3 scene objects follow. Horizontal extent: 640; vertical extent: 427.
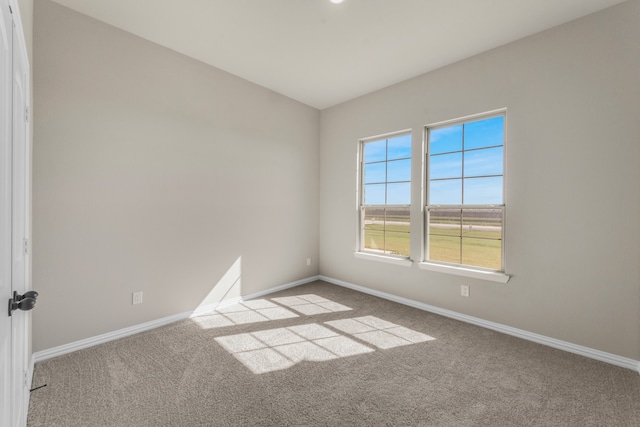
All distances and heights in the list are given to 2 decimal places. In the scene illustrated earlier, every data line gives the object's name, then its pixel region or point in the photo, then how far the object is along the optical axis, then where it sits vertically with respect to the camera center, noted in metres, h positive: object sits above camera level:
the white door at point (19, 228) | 1.22 -0.09
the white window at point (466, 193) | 2.94 +0.23
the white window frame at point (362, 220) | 3.72 -0.12
